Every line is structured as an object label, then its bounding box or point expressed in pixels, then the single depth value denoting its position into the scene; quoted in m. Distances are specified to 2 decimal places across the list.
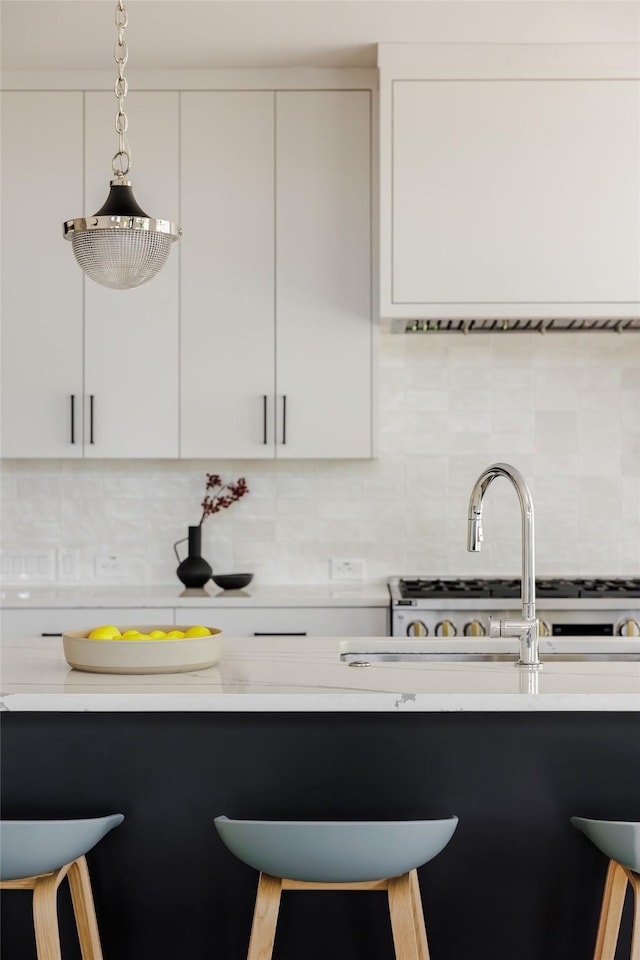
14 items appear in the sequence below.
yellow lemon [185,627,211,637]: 1.97
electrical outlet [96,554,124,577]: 3.86
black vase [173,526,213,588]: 3.61
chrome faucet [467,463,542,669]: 1.96
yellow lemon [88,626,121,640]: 1.97
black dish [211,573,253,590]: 3.55
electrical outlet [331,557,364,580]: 3.88
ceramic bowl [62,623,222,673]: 1.88
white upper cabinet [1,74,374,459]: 3.57
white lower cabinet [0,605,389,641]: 3.37
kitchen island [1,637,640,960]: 1.83
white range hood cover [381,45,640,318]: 3.42
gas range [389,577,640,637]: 3.24
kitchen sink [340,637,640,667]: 2.30
